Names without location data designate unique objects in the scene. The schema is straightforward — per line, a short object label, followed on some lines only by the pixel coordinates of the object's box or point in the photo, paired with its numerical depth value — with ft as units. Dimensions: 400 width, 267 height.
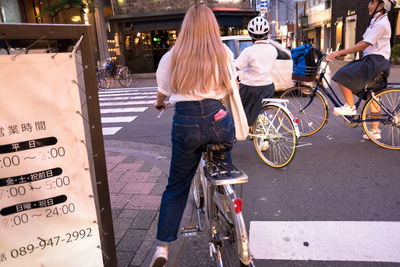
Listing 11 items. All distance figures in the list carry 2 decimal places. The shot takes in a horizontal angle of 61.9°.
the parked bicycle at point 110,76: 54.85
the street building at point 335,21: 82.12
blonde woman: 7.16
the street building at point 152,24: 67.62
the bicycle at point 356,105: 16.56
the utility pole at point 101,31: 70.79
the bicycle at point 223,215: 6.59
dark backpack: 17.69
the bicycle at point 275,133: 14.72
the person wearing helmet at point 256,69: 14.03
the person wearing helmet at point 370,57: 15.31
